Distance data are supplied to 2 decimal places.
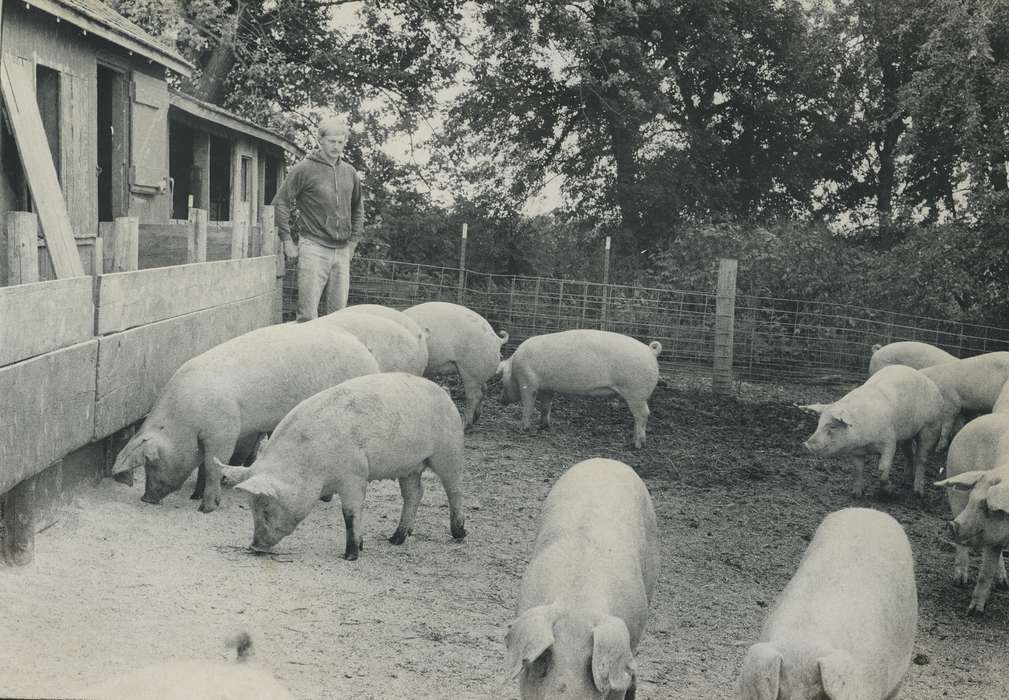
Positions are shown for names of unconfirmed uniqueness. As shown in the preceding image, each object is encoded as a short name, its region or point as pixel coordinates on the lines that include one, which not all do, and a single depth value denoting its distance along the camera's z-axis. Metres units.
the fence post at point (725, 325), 13.73
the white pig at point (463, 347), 10.44
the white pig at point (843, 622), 3.60
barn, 5.31
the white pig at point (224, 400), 6.64
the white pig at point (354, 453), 5.86
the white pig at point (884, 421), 8.55
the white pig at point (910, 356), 11.14
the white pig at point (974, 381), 9.56
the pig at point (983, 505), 5.81
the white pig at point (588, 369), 10.22
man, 9.91
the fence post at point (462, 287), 15.56
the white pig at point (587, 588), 3.61
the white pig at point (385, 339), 8.53
